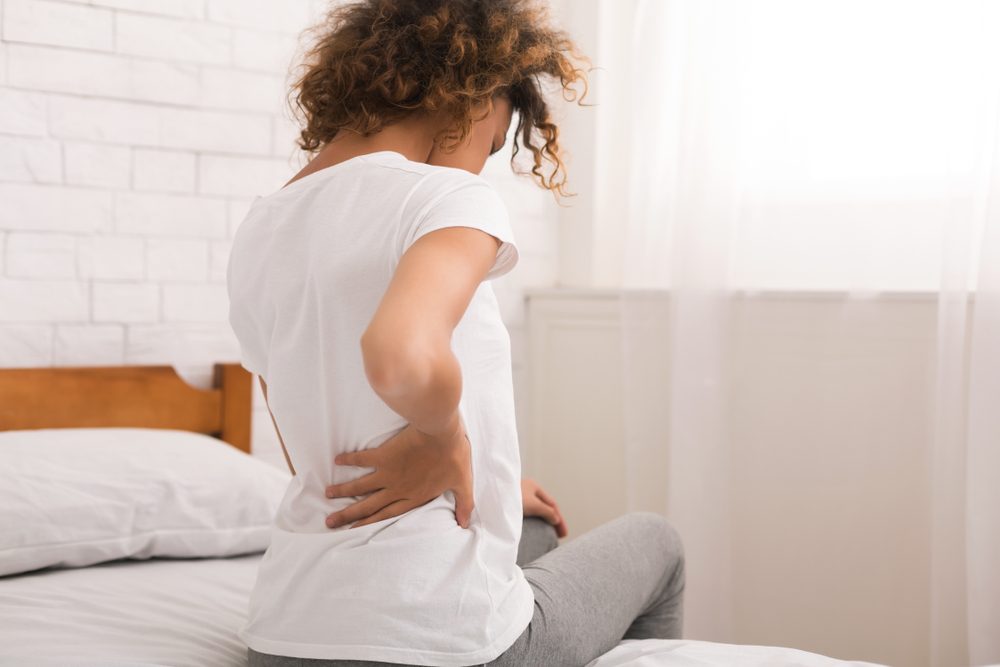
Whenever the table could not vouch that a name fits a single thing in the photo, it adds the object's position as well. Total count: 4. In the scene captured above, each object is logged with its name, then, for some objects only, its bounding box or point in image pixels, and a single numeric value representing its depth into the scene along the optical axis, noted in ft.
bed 3.63
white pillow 4.73
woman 2.75
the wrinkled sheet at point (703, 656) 3.20
